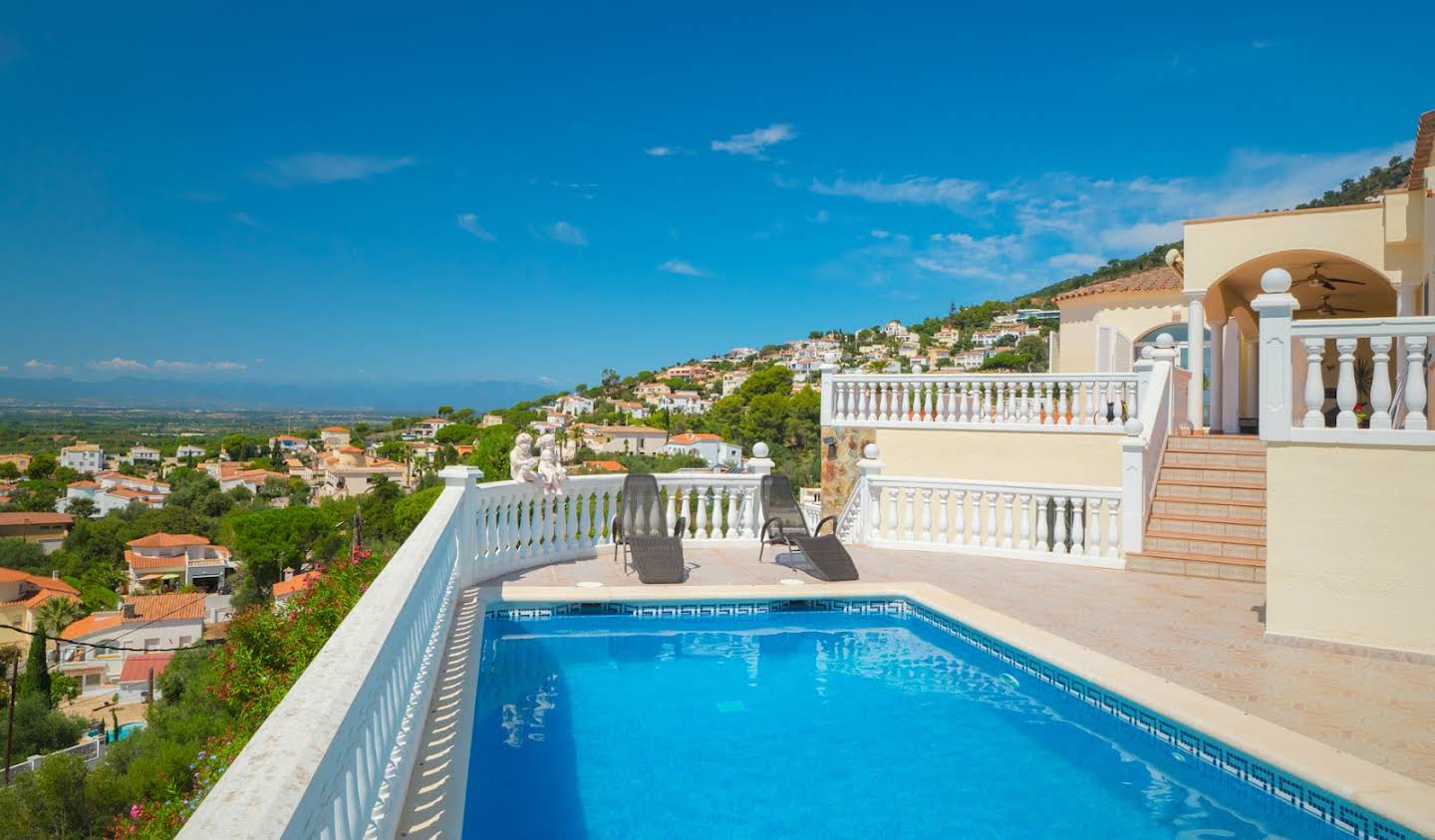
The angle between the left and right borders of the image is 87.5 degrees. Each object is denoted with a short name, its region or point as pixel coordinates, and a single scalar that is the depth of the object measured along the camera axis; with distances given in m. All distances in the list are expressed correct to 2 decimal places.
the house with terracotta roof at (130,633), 46.16
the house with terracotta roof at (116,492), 77.12
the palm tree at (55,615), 46.91
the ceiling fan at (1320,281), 12.35
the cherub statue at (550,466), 8.12
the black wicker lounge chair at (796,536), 7.80
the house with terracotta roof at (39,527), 65.75
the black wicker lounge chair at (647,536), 7.67
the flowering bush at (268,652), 5.16
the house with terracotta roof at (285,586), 47.02
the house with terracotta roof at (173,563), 61.81
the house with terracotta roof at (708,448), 83.12
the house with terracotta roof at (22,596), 48.59
